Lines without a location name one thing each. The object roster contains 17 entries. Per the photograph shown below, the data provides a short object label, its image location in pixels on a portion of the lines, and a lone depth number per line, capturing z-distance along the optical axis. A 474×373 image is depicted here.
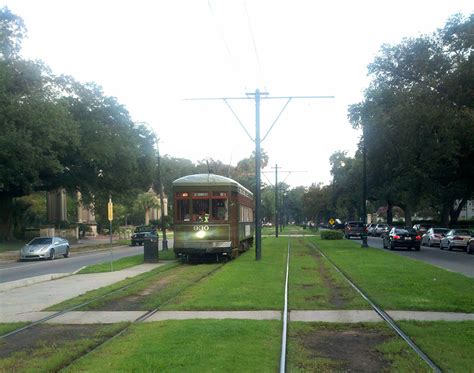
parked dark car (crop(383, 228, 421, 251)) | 36.56
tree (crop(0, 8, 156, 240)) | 36.12
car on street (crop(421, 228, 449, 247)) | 41.88
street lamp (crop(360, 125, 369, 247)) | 37.22
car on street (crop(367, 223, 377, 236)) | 70.39
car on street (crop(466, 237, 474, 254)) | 33.75
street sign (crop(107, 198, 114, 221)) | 20.59
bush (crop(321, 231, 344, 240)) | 50.05
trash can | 26.03
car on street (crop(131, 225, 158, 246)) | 52.34
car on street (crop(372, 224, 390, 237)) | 66.31
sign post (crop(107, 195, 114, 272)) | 20.59
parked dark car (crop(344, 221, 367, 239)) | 58.51
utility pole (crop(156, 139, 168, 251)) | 35.10
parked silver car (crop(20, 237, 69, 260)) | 33.31
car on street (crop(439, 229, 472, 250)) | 36.53
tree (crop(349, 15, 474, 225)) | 33.28
